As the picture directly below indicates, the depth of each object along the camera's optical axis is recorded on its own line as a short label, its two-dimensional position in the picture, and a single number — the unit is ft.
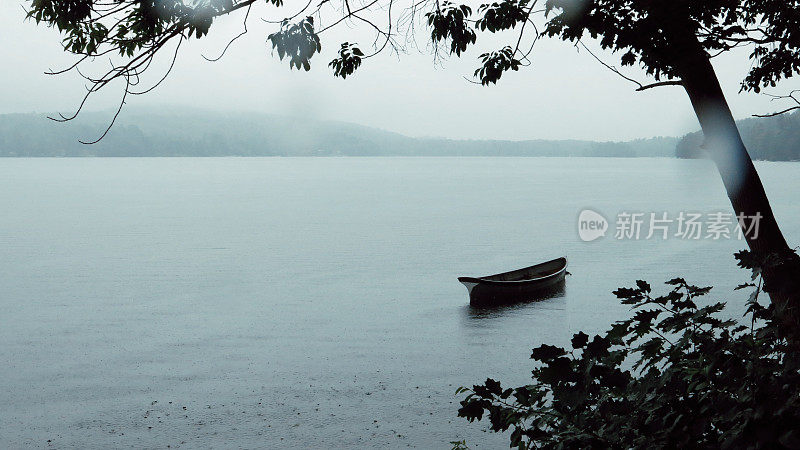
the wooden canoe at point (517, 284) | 108.78
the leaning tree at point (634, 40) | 18.95
